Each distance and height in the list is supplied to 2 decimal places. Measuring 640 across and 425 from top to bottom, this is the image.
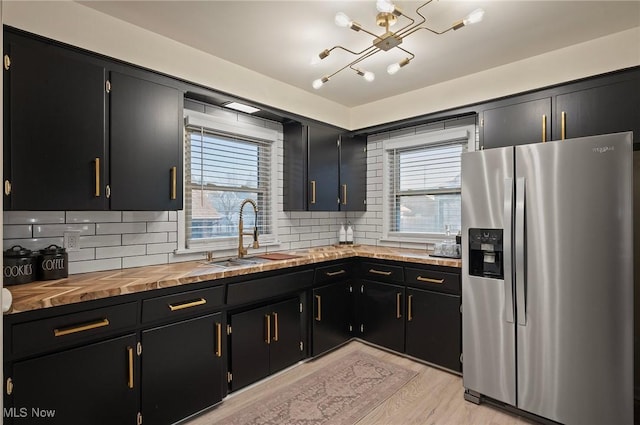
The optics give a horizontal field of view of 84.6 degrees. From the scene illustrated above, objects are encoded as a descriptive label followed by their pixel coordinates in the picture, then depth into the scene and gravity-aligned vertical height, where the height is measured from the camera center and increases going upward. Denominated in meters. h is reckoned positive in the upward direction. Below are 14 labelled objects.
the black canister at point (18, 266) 1.92 -0.30
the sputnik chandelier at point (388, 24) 1.78 +1.02
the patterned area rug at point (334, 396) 2.31 -1.35
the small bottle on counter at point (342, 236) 4.15 -0.30
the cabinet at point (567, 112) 2.38 +0.74
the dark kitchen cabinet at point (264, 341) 2.54 -1.01
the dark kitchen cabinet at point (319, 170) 3.57 +0.44
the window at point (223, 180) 2.94 +0.29
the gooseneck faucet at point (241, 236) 3.04 -0.23
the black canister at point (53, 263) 2.05 -0.31
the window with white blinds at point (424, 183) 3.57 +0.30
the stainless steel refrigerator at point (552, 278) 1.98 -0.41
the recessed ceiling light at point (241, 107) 3.03 +0.92
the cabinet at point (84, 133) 1.86 +0.47
